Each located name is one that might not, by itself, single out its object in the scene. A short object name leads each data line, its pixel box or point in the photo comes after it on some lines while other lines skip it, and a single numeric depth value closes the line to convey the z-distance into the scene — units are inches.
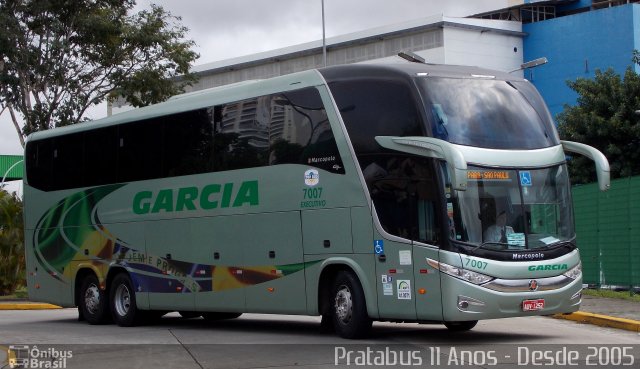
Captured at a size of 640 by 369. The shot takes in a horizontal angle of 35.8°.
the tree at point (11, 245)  1173.1
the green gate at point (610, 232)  845.8
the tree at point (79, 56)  1213.7
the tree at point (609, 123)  1353.3
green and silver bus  537.6
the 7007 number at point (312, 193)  605.9
